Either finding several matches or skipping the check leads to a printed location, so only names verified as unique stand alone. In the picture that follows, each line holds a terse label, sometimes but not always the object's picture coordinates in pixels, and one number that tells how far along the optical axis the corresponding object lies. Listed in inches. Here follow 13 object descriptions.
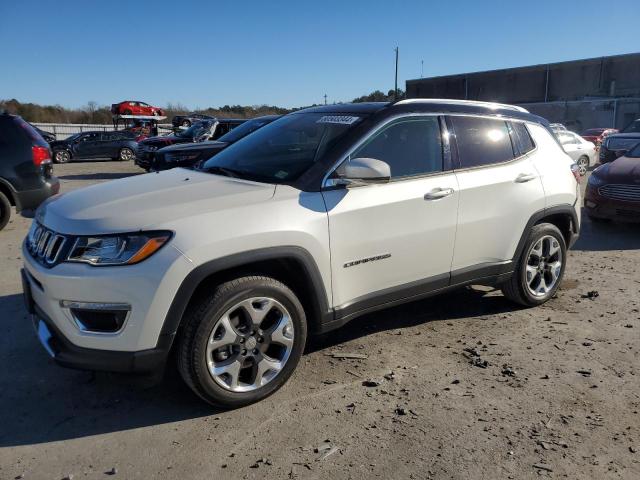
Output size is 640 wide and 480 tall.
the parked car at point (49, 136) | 1111.4
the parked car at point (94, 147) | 914.7
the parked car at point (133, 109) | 1626.5
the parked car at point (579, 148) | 696.4
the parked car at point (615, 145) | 597.6
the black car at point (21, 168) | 305.9
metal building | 1700.3
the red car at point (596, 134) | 999.0
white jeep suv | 111.0
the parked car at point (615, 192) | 311.0
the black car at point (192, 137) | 613.9
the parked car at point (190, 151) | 426.0
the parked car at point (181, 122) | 1517.0
